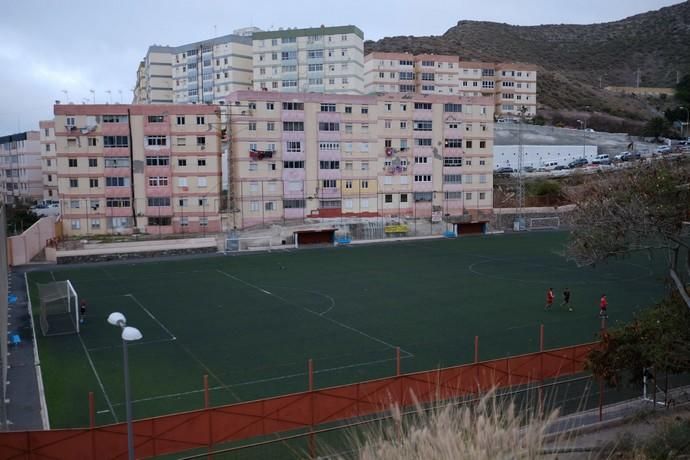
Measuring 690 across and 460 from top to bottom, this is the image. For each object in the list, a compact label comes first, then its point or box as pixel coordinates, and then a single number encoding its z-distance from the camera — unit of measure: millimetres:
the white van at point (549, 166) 81188
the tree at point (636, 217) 14836
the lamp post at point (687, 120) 93812
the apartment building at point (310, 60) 82688
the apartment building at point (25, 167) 87562
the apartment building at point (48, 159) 79562
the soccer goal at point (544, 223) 62688
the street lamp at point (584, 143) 84975
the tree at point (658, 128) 92875
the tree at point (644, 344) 13977
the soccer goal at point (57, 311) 25906
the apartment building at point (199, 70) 89188
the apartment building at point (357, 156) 56188
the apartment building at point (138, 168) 52125
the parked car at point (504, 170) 79612
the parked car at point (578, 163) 80700
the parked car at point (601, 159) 79338
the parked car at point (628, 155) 72062
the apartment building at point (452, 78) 94375
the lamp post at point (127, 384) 11406
